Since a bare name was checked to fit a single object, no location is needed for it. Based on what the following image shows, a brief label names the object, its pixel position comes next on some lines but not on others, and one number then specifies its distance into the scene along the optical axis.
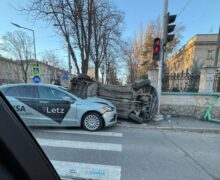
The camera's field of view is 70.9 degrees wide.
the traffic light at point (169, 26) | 6.71
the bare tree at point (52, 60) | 50.97
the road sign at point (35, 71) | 10.89
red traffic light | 7.12
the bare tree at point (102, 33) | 12.47
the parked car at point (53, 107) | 5.45
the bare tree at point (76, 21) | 10.84
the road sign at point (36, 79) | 10.99
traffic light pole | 6.92
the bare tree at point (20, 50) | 36.25
